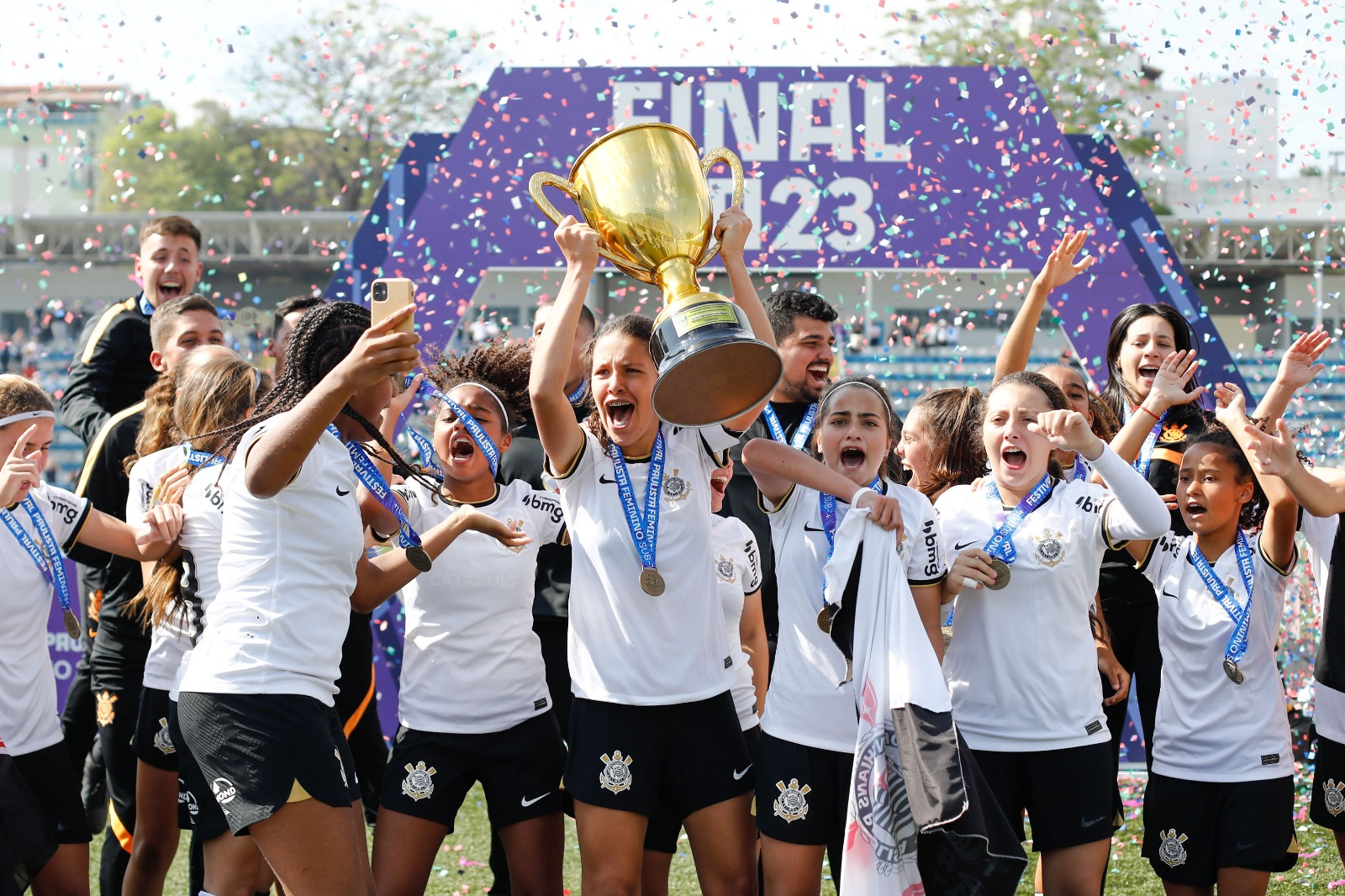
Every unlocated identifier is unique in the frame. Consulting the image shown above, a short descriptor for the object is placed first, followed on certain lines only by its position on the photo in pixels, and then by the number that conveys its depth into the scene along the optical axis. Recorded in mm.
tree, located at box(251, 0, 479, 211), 21188
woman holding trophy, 3291
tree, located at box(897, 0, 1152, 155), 14562
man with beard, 4125
